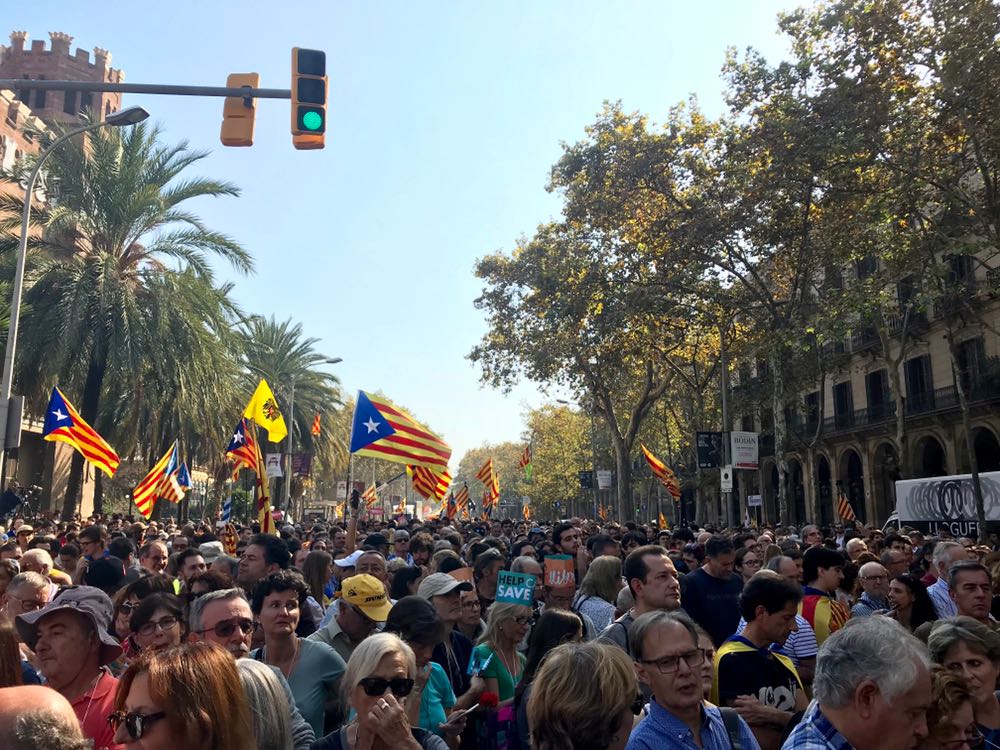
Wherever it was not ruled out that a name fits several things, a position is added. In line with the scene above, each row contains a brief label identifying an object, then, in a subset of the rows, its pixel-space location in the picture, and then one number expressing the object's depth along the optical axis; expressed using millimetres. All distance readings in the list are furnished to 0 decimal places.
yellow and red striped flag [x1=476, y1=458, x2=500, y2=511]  32094
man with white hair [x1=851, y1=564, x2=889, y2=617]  7309
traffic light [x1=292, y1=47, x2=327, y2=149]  9391
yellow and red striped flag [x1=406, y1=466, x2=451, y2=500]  20734
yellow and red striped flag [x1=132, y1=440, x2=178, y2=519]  17375
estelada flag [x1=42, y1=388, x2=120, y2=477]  15055
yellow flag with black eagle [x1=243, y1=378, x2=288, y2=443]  16219
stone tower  60938
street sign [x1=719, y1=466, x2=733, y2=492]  22312
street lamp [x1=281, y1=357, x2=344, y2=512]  32138
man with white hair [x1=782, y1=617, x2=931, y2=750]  2721
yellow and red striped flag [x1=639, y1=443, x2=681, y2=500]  25734
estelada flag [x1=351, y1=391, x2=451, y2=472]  14617
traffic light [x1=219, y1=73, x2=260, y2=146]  9570
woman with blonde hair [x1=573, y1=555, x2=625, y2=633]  6349
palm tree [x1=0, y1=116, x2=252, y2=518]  20797
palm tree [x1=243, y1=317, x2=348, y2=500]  38094
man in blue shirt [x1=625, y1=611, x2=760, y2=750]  3197
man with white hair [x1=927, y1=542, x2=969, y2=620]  6594
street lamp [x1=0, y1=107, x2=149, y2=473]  12031
